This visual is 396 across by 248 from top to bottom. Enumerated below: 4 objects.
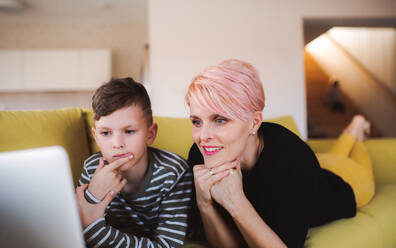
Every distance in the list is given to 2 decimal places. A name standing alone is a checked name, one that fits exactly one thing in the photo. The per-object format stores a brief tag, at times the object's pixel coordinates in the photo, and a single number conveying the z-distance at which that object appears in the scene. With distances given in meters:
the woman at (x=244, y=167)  0.77
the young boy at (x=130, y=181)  0.69
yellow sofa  0.84
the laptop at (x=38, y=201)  0.39
